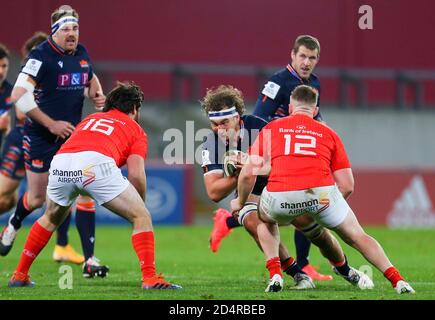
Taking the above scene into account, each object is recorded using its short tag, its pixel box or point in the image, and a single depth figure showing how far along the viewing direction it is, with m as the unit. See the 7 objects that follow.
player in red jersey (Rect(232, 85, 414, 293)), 8.29
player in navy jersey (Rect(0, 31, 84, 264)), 11.91
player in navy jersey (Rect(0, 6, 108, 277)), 10.37
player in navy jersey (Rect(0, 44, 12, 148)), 12.98
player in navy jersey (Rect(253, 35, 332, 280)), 10.27
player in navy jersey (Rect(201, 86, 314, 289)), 8.92
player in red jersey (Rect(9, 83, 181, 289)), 8.49
